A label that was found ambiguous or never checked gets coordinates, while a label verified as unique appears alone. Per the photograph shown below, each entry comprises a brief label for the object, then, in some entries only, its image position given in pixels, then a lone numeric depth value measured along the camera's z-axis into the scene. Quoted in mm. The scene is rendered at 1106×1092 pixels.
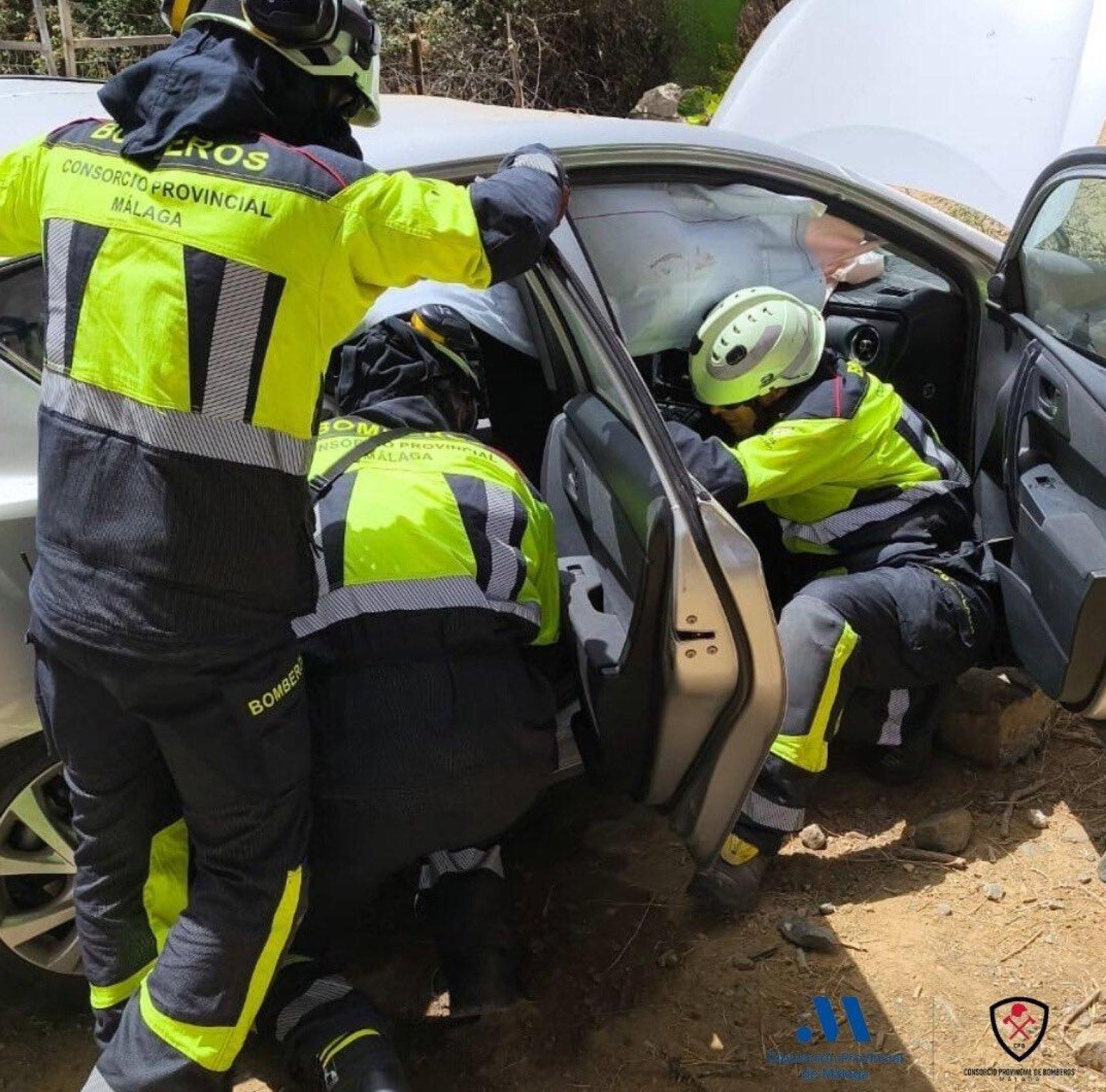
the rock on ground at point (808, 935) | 2648
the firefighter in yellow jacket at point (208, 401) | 1834
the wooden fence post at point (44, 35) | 11766
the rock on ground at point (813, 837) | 2959
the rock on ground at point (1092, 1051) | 2318
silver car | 2184
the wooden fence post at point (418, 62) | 10875
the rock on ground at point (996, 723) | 3166
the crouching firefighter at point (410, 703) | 2223
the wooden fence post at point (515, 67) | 11922
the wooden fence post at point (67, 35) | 11820
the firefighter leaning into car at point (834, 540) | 2814
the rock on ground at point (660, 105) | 11453
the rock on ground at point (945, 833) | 2928
